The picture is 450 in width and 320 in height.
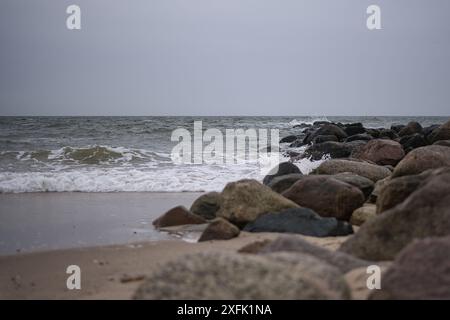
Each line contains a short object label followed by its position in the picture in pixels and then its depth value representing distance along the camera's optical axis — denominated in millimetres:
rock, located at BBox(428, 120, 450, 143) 13805
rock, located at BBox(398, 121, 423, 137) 18094
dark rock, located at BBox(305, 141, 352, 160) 13391
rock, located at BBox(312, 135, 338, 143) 17469
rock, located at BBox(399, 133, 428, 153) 13777
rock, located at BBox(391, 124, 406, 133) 22634
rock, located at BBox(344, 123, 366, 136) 19828
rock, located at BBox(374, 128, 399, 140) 18266
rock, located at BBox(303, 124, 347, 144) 18783
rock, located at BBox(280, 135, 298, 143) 23688
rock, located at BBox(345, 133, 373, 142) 16688
